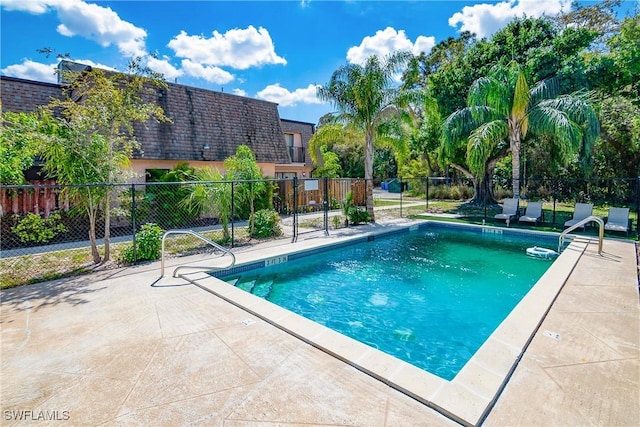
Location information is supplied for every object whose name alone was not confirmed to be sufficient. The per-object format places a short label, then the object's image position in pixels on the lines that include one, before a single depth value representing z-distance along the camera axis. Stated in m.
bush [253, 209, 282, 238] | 10.80
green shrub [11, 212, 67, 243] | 7.23
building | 11.95
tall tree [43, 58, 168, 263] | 7.09
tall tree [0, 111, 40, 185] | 6.87
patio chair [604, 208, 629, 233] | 10.66
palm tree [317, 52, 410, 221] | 12.91
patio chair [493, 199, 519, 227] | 13.48
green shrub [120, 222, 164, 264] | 7.75
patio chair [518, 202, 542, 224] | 13.08
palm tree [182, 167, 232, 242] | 9.75
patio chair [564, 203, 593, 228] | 11.79
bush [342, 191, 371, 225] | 13.25
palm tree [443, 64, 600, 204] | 12.86
